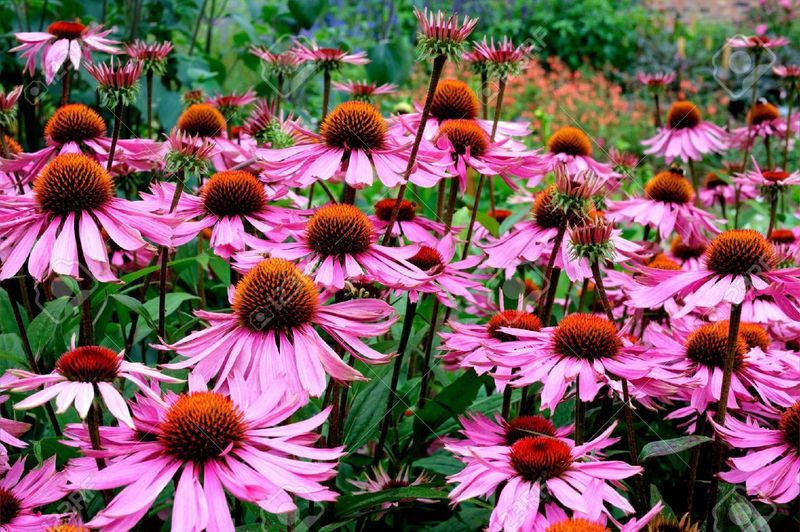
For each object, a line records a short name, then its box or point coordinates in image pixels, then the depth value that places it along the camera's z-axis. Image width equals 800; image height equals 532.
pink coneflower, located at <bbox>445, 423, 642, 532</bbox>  0.59
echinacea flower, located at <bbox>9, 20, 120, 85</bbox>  0.83
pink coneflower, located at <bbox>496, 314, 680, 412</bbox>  0.63
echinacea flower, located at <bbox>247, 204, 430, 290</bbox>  0.66
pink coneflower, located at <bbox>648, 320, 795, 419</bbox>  0.67
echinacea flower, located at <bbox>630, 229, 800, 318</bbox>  0.64
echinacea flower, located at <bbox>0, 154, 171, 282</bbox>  0.64
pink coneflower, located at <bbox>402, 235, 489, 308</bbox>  0.71
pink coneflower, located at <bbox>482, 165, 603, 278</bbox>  0.74
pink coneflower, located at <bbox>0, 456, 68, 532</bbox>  0.60
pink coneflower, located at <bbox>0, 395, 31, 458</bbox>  0.63
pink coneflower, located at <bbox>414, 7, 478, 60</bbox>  0.66
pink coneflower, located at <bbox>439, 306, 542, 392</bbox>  0.66
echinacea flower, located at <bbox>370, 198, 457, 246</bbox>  0.75
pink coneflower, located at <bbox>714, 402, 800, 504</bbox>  0.63
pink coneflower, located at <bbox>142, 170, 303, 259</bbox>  0.70
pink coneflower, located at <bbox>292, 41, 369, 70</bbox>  0.88
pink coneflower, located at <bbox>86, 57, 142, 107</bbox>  0.72
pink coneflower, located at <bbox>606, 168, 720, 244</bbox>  0.88
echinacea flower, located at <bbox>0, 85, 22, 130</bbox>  0.77
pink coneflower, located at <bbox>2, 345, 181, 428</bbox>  0.57
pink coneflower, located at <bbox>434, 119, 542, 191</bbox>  0.75
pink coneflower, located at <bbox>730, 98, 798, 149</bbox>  1.10
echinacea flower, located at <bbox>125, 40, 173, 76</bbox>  0.85
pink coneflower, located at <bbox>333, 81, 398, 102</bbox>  0.90
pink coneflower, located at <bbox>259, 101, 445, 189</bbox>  0.69
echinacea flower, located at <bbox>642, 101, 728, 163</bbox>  1.04
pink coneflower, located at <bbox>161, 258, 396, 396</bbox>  0.61
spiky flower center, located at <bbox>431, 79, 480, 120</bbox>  0.84
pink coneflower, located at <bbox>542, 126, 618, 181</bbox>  0.92
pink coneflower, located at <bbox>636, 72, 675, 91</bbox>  1.09
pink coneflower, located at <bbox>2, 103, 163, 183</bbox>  0.78
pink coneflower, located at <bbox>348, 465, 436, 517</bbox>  0.71
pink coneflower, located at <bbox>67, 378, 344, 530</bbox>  0.54
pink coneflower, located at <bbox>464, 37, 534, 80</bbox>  0.80
